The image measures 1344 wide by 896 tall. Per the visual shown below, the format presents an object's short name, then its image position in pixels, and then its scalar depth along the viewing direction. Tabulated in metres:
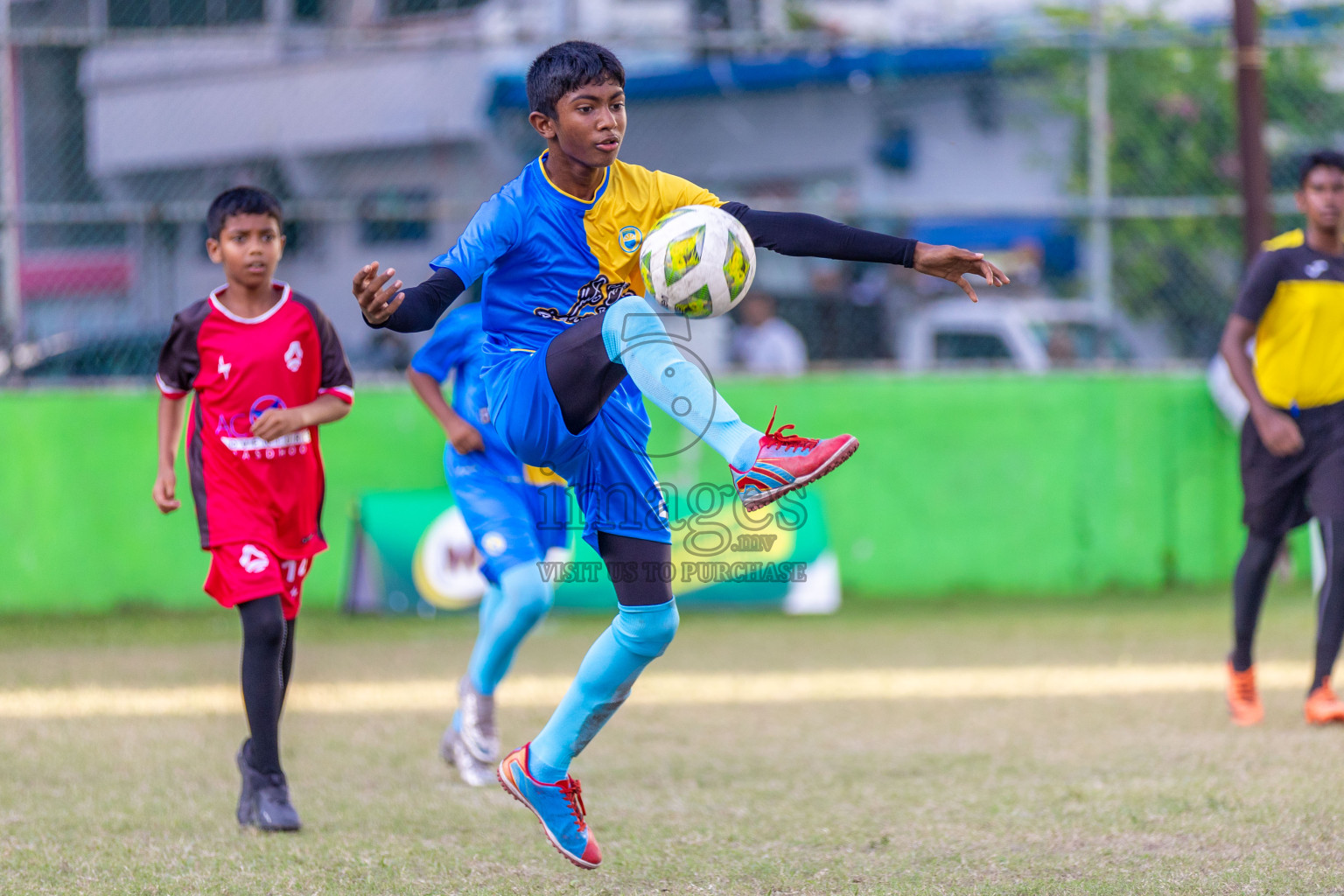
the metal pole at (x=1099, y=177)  20.23
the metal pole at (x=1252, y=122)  19.61
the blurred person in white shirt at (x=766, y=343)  20.45
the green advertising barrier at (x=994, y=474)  19.41
